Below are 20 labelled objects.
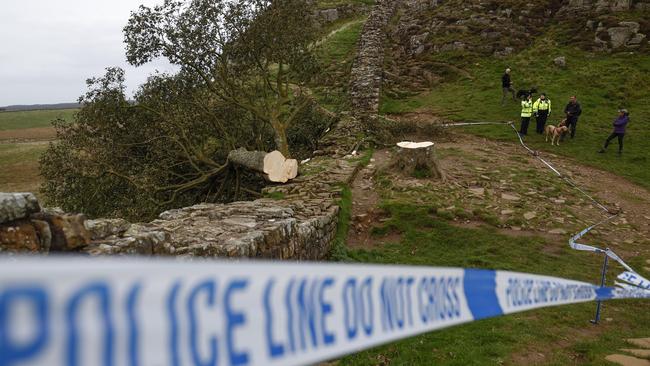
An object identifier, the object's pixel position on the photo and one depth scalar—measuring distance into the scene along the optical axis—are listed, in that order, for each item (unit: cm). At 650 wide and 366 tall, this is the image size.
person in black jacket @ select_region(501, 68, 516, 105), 2031
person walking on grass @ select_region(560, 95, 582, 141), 1612
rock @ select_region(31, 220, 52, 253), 363
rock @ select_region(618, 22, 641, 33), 2292
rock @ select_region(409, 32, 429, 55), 2859
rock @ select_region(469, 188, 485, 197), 1113
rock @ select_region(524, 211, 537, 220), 999
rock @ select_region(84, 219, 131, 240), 442
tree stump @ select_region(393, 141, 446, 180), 1184
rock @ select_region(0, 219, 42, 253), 337
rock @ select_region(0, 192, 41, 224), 339
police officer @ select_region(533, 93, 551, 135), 1673
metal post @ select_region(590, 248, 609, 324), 606
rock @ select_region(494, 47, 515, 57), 2588
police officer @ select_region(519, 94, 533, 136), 1639
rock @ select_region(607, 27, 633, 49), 2300
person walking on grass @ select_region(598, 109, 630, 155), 1459
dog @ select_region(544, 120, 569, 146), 1595
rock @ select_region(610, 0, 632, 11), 2459
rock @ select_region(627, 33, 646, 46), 2258
